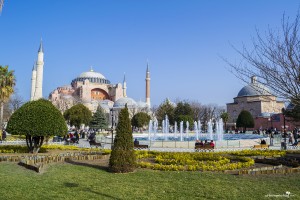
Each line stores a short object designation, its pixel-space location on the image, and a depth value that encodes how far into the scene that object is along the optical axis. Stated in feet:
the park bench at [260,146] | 57.49
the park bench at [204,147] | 51.34
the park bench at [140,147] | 55.52
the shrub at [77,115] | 140.56
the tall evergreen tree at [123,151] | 25.99
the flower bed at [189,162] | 27.61
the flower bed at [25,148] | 43.45
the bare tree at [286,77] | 18.42
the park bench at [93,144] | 60.32
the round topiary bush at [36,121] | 39.58
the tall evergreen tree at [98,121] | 146.92
